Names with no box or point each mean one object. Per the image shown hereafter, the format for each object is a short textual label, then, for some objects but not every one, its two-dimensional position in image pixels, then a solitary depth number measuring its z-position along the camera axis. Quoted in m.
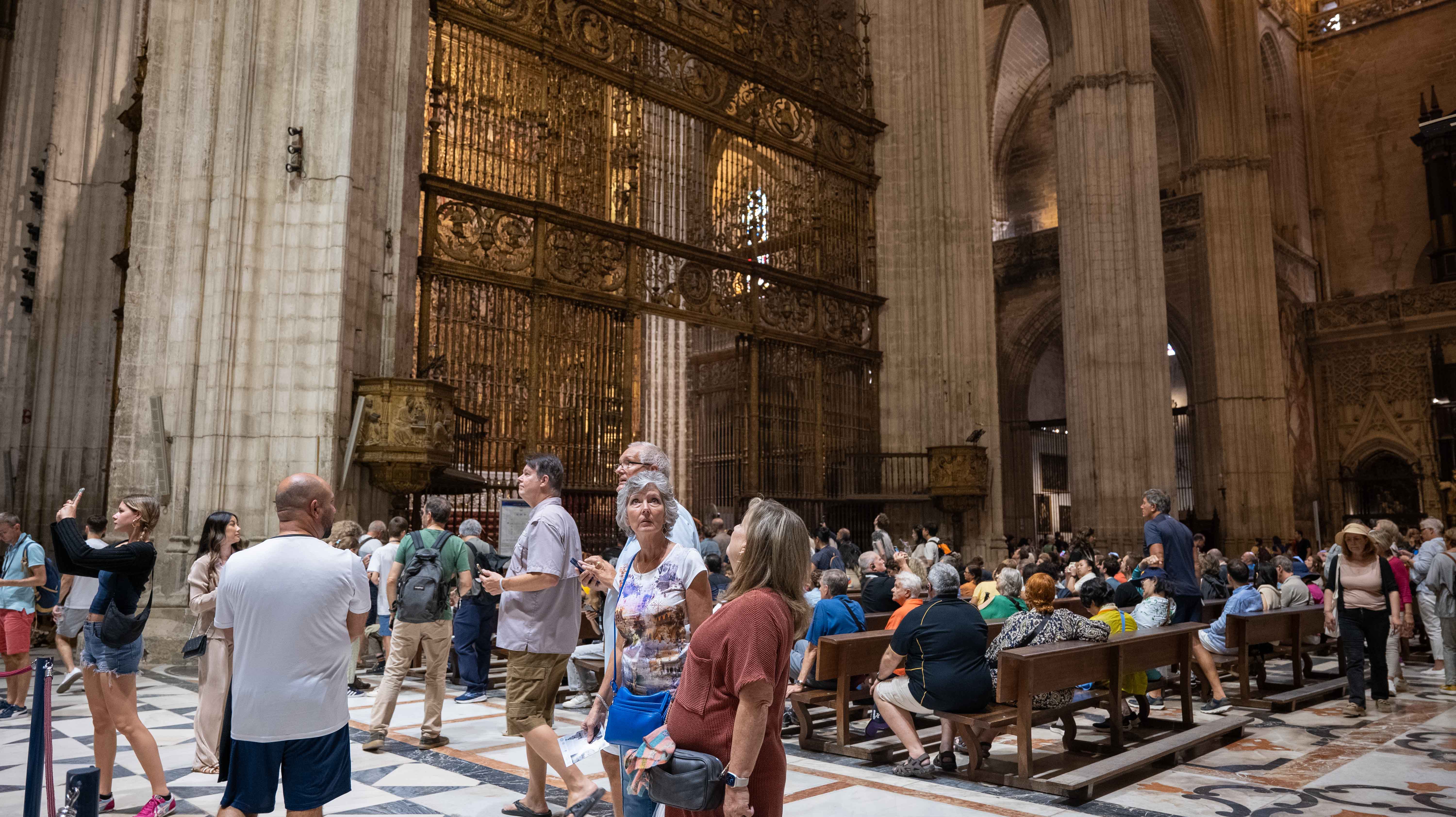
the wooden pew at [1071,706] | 5.10
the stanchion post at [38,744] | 3.10
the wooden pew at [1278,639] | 7.43
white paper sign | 7.58
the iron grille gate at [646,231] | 11.60
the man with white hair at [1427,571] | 9.17
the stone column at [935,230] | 16.86
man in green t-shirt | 5.70
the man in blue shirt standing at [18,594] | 7.11
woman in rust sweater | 2.59
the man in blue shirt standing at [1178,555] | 7.84
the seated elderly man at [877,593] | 8.22
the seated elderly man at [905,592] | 6.69
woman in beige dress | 4.91
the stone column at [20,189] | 13.02
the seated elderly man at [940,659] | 5.35
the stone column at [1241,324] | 24.55
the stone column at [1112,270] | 20.45
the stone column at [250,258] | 8.92
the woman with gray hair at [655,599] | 3.18
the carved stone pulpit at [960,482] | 15.77
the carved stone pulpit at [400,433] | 9.30
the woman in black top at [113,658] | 4.13
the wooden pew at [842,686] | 5.99
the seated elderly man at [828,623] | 6.57
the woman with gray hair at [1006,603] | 7.62
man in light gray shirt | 4.25
